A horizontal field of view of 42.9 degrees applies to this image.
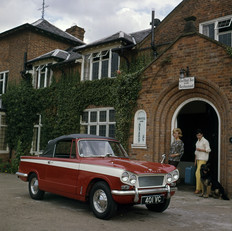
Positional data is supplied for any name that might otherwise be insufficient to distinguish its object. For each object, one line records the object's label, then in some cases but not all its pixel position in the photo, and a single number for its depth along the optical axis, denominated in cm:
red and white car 549
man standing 930
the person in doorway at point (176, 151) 959
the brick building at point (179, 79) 963
